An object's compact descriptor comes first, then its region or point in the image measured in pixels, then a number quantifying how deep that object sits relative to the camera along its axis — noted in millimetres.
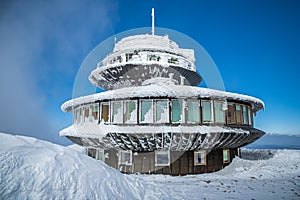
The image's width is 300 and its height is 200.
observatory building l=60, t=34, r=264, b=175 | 12844
